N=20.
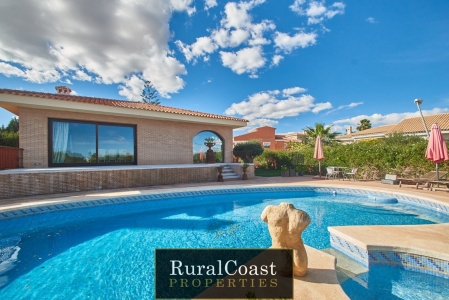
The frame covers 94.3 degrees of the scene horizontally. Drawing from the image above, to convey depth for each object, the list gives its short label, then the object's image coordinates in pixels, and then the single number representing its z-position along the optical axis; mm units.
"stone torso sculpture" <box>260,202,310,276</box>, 2484
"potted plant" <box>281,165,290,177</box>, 16702
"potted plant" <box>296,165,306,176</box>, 17625
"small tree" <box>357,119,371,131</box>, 39969
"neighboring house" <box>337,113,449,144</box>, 24120
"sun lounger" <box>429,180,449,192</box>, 9514
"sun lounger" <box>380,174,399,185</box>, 12078
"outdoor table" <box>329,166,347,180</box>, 14795
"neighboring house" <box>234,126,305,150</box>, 45812
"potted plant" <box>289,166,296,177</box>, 16844
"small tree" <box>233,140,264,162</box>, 17412
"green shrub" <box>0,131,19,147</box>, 15145
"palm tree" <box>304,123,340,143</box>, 22922
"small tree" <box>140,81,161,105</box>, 38500
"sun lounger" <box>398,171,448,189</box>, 10266
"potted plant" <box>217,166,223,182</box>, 13297
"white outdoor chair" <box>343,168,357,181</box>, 14059
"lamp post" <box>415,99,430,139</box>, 12953
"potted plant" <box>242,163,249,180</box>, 14234
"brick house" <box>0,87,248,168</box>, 10086
